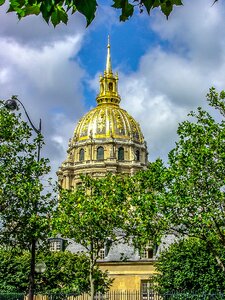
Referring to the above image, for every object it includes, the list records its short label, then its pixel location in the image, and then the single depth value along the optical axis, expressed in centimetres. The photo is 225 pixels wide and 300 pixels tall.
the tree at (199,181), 2388
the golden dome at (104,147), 10975
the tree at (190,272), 3772
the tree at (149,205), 2481
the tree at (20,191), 2548
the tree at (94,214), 2995
